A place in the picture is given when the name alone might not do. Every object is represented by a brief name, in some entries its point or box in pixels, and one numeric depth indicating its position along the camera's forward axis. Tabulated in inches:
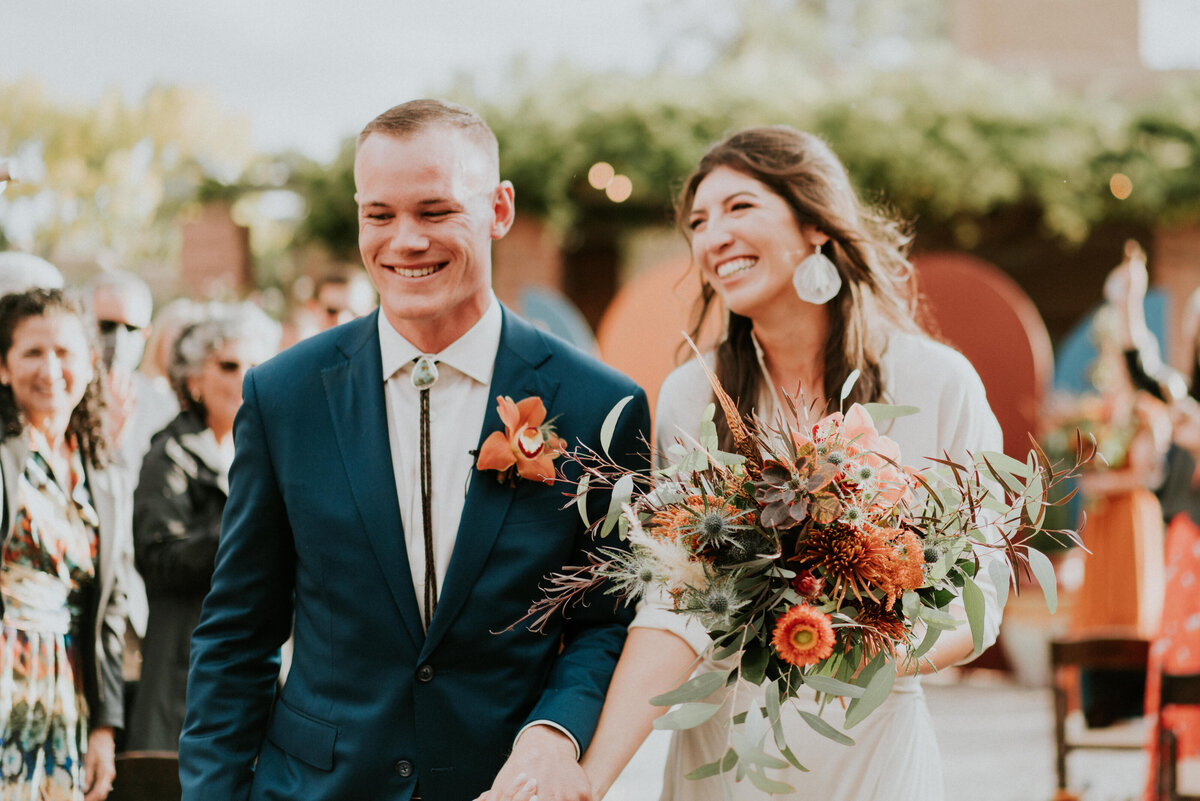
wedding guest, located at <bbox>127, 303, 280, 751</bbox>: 151.3
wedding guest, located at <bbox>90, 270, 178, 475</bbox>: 181.3
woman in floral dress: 117.0
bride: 88.7
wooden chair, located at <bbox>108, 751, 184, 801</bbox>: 105.7
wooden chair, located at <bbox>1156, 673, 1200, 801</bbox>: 161.5
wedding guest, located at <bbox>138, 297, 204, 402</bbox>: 207.4
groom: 77.3
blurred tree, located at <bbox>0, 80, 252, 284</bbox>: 832.3
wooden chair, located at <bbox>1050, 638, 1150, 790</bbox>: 196.7
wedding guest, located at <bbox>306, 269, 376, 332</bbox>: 226.7
